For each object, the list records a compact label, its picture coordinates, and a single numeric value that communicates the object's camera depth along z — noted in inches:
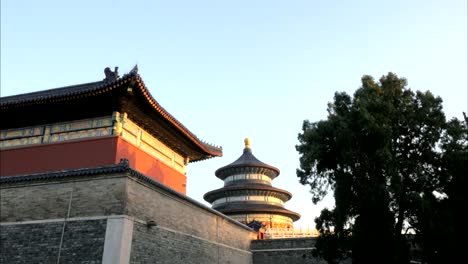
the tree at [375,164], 463.5
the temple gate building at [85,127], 530.0
